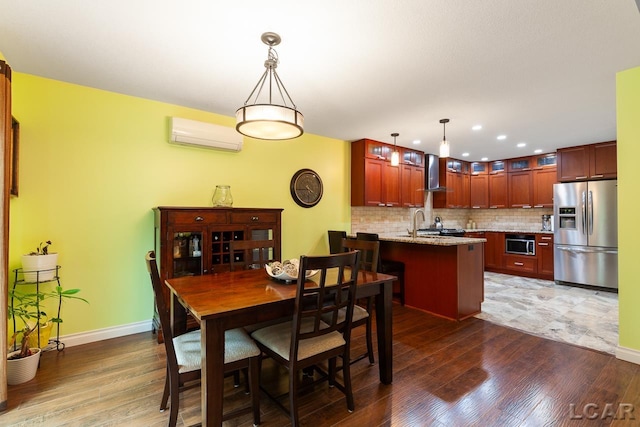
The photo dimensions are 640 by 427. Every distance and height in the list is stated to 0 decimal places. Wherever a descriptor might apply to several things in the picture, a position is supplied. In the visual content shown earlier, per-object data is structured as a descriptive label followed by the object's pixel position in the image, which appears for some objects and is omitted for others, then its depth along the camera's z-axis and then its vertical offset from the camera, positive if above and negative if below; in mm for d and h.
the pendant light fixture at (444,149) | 3396 +790
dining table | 1487 -489
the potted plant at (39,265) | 2443 -378
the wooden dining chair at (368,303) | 2284 -697
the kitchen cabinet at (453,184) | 6309 +738
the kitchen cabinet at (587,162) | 4836 +949
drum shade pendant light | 1854 +649
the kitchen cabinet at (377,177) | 4832 +702
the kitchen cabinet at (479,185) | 6777 +755
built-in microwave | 5805 -516
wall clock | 4348 +465
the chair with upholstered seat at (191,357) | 1571 -764
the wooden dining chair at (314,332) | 1641 -715
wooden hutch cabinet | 2893 -169
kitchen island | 3510 -704
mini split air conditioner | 3250 +967
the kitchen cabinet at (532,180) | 5836 +764
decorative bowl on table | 2062 -369
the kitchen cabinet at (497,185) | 6512 +732
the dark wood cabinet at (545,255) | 5559 -698
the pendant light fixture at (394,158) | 4223 +856
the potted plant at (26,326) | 2168 -910
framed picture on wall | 2484 +572
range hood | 5961 +921
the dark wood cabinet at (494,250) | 6250 -683
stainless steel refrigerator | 4680 -251
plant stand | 2471 -515
